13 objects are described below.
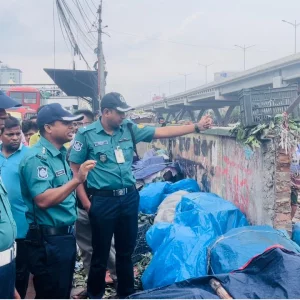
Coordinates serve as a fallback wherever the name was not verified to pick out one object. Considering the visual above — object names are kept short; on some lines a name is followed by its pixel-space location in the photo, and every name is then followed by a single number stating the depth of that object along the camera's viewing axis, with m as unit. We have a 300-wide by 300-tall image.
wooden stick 1.93
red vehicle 18.62
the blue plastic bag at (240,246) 2.95
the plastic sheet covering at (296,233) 3.56
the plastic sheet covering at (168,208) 4.51
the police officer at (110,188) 3.41
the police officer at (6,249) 2.05
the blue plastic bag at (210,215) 3.81
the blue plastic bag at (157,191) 5.61
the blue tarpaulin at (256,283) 1.93
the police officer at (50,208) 2.49
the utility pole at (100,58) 15.16
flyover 16.66
